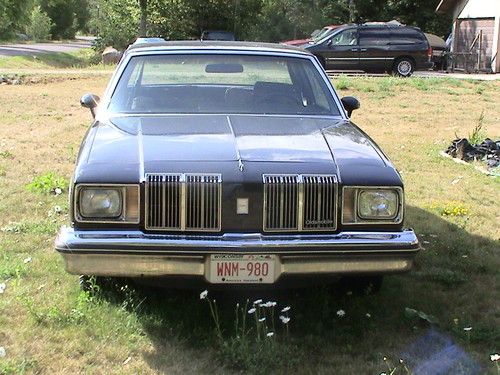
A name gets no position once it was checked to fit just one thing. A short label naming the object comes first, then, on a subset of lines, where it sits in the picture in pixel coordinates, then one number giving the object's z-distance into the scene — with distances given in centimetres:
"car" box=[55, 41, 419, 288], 363
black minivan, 2406
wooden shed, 2834
